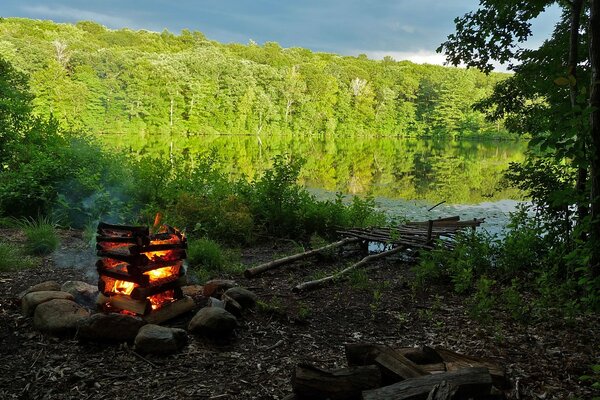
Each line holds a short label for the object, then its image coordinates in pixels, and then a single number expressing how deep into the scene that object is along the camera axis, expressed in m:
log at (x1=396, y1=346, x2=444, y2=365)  3.62
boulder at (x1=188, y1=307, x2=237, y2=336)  4.49
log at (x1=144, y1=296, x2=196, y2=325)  4.64
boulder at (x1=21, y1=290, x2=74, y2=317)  4.75
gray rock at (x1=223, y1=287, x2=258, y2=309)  5.27
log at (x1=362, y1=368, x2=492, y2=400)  2.88
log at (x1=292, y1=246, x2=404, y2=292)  6.40
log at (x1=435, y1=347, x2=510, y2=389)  3.39
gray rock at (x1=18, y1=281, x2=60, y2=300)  5.17
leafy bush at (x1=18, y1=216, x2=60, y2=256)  7.43
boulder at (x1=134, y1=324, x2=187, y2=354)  4.10
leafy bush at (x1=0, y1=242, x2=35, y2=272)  6.36
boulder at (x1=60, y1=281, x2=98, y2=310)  5.13
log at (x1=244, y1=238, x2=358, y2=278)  7.01
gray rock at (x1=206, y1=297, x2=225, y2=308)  5.03
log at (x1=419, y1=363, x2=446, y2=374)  3.38
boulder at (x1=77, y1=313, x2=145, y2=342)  4.23
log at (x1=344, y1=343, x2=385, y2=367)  3.40
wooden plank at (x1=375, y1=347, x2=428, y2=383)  3.18
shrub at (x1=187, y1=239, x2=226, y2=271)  7.43
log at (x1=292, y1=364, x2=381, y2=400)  3.14
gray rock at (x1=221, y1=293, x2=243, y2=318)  5.00
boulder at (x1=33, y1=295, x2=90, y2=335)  4.36
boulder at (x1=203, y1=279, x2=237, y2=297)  5.60
